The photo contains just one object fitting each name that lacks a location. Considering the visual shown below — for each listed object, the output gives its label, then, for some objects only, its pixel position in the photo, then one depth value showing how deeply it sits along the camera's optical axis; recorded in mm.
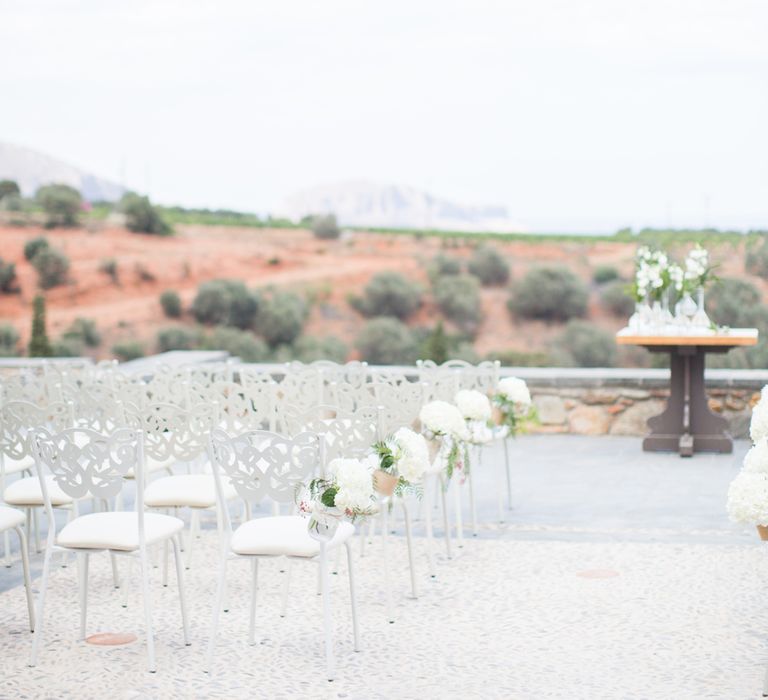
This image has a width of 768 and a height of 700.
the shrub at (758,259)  24109
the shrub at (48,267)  33656
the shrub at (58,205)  35781
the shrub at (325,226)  39375
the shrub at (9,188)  36844
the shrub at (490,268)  34594
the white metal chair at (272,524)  3689
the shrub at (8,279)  32562
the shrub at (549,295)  31688
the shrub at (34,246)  33781
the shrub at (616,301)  30875
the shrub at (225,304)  31938
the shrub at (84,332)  30766
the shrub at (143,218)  37344
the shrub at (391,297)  33188
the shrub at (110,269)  34781
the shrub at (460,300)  32344
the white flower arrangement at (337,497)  3562
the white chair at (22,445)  4566
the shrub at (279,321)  31297
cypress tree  17281
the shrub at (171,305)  33031
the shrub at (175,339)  30500
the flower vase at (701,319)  7879
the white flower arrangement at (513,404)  5703
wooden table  7738
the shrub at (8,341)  28002
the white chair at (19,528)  3969
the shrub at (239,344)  29391
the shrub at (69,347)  28975
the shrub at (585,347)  28281
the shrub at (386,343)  29734
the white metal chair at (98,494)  3750
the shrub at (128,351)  30047
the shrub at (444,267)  35156
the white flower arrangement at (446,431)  4711
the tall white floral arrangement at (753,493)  3463
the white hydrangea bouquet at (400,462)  4035
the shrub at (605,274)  33212
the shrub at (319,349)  29578
